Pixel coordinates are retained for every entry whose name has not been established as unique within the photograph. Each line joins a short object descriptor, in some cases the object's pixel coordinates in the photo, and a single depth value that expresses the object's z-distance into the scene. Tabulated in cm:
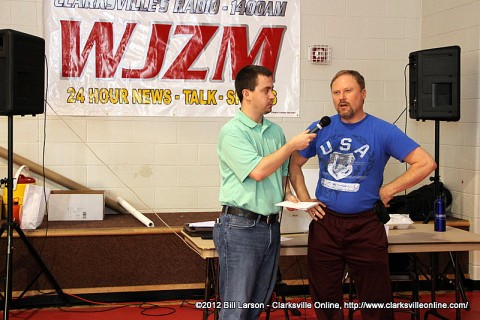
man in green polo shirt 324
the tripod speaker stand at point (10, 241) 440
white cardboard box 545
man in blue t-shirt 365
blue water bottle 457
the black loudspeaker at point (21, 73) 456
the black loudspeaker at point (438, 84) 538
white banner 577
